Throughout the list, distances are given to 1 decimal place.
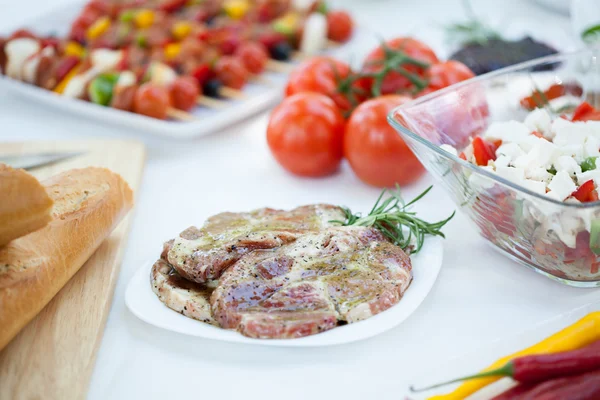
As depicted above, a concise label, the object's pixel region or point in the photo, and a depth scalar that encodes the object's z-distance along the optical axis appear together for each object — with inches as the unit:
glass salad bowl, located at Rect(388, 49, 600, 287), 28.1
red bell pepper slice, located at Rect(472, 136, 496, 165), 31.5
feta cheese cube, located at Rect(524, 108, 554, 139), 32.2
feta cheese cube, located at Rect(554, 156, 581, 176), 29.8
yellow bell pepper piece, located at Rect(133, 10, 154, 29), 48.6
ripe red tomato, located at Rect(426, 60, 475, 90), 37.5
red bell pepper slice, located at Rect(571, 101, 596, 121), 33.0
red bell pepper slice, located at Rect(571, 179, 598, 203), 29.1
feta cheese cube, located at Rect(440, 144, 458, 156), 30.9
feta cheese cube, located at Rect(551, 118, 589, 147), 31.1
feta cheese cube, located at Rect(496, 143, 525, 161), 30.7
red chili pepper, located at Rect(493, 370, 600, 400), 25.4
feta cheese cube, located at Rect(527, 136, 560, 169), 30.1
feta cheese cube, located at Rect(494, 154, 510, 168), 30.4
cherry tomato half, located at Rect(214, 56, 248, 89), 42.8
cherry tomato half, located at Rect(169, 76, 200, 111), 41.2
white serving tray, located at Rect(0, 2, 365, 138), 39.0
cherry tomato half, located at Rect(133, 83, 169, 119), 40.0
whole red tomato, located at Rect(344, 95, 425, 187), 34.5
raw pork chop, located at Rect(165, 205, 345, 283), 29.3
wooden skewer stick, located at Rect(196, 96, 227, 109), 41.4
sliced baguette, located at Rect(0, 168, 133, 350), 28.2
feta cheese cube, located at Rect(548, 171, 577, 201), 29.0
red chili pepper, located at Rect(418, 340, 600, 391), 25.9
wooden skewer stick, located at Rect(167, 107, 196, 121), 40.1
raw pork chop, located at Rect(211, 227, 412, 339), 27.8
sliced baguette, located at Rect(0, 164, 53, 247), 27.6
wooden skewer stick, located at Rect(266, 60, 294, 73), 44.8
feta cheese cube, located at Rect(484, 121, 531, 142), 31.6
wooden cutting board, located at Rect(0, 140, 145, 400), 27.6
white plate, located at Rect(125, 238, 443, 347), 27.6
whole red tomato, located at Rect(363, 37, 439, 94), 38.0
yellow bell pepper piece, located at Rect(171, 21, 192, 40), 47.4
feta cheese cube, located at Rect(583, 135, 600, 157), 30.3
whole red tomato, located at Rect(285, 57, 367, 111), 38.0
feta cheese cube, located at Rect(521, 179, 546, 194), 29.2
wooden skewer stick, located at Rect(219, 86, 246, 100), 42.1
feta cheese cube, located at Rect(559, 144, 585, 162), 30.4
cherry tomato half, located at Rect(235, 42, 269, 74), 44.2
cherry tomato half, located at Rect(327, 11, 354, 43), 47.7
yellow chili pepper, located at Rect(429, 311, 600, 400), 27.2
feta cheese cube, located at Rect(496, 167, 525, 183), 29.5
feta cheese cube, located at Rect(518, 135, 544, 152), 30.9
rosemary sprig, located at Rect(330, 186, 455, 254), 30.7
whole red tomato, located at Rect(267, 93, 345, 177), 35.6
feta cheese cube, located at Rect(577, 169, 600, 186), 29.4
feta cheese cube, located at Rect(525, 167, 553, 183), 29.8
